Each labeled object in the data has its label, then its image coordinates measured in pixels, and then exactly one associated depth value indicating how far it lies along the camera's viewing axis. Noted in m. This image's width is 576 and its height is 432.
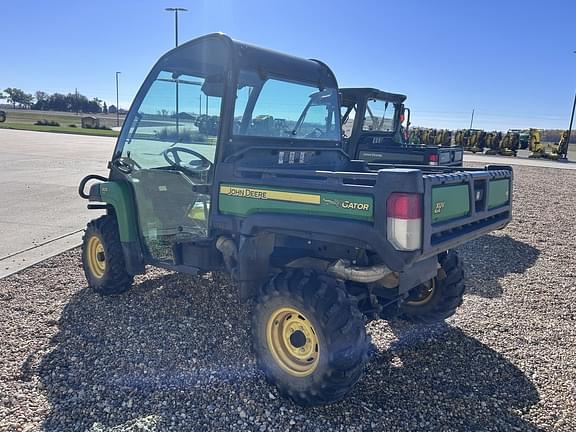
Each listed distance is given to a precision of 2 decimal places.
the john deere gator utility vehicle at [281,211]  2.74
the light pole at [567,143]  28.34
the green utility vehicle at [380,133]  8.70
